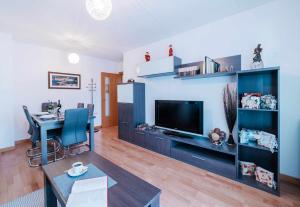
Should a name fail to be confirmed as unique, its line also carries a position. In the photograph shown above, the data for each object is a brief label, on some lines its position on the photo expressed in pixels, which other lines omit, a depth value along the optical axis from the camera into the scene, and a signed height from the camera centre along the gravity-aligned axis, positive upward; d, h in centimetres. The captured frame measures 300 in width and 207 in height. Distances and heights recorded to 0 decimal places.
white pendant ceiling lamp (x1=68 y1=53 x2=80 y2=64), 318 +97
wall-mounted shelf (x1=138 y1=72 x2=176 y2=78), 298 +58
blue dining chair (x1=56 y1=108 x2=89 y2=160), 234 -45
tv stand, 207 -88
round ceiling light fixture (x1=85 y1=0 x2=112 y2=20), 138 +92
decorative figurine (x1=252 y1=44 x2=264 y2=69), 189 +54
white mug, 120 -57
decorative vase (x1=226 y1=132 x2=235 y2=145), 226 -63
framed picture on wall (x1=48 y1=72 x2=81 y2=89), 395 +61
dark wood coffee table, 93 -64
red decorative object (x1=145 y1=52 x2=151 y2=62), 336 +103
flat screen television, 247 -28
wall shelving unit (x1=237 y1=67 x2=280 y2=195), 190 -27
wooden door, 520 +11
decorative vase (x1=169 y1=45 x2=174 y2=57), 292 +101
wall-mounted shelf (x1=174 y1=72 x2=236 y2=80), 221 +43
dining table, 226 -40
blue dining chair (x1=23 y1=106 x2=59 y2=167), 249 -64
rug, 153 -111
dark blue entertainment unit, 191 -77
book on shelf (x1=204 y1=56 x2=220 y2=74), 237 +58
